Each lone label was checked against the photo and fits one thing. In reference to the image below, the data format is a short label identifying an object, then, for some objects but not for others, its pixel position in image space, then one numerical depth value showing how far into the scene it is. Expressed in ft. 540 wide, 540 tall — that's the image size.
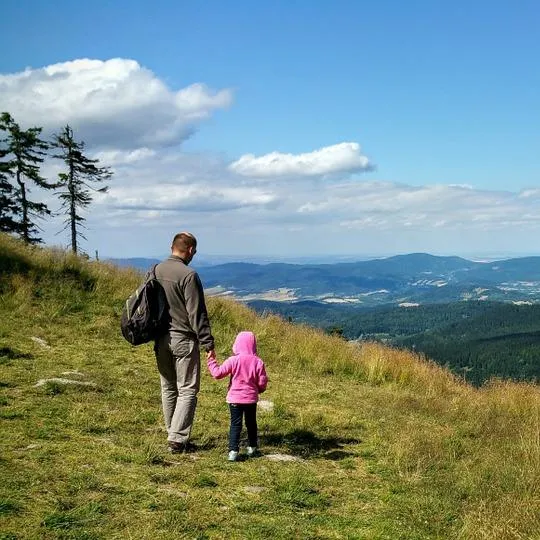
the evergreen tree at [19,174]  87.20
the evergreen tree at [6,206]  88.79
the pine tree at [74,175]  92.07
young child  19.72
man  18.95
